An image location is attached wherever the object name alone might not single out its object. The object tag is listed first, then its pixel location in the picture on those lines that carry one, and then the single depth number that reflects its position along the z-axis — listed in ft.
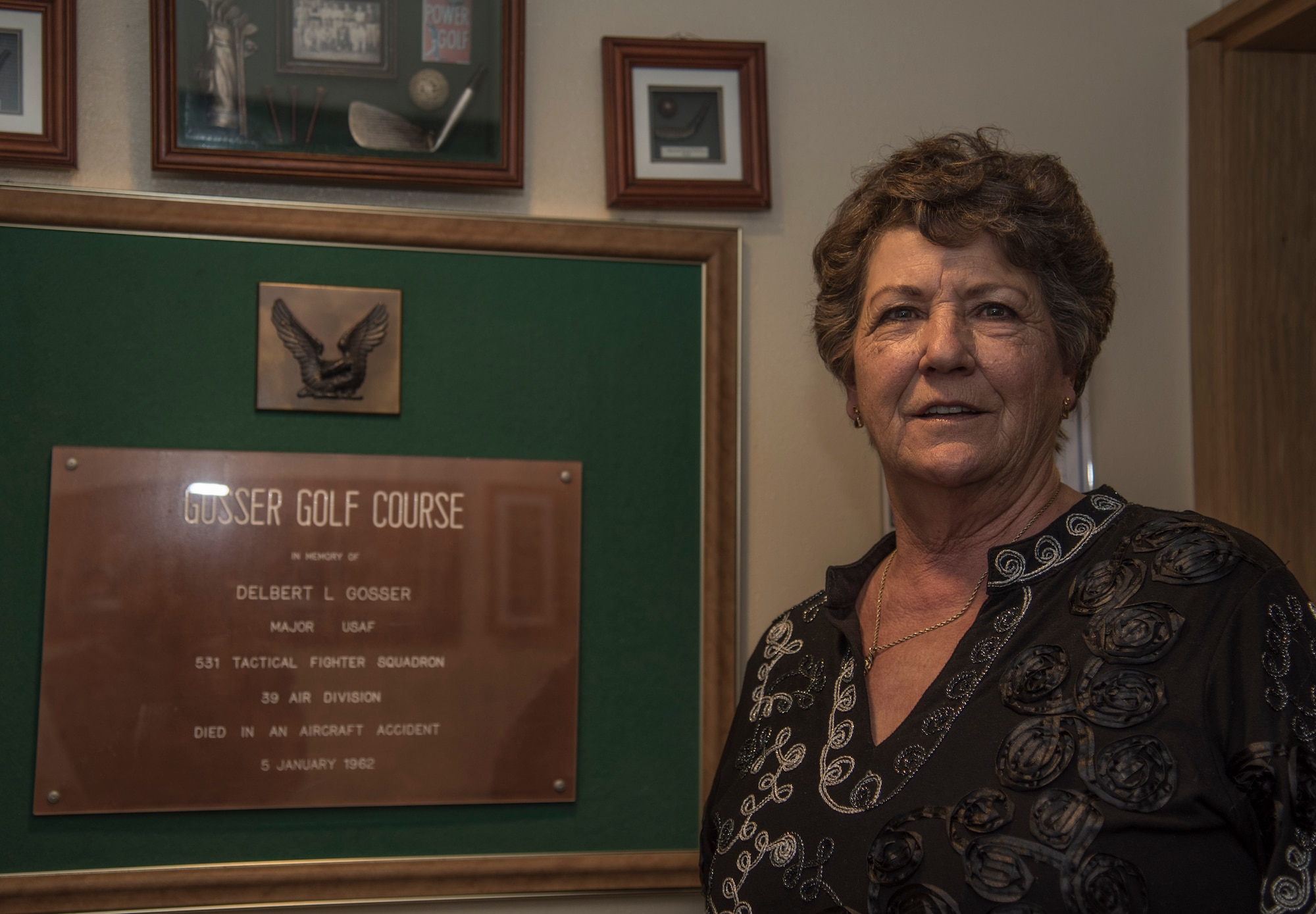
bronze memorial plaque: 4.90
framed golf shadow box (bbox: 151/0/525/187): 5.12
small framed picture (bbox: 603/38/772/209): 5.44
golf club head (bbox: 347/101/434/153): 5.26
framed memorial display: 4.90
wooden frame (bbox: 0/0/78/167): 5.01
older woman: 2.87
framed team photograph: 5.22
